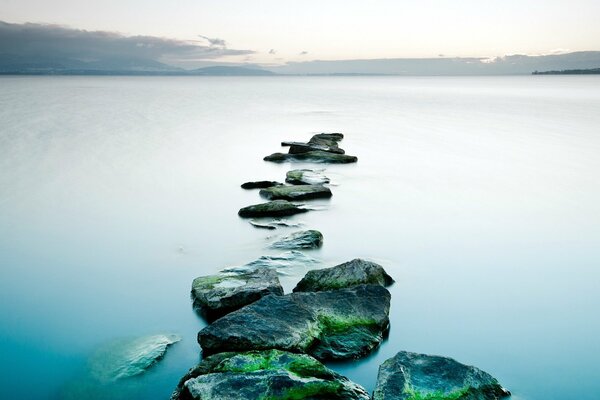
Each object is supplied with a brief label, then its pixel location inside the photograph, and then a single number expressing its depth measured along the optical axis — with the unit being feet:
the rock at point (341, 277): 21.06
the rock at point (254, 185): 44.01
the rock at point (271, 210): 33.60
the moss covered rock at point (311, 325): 16.63
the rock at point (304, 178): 42.80
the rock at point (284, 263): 24.49
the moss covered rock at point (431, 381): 14.26
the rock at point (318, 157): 56.34
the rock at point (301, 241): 27.66
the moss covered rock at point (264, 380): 13.51
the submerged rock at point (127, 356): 16.92
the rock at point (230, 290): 19.86
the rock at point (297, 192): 37.68
